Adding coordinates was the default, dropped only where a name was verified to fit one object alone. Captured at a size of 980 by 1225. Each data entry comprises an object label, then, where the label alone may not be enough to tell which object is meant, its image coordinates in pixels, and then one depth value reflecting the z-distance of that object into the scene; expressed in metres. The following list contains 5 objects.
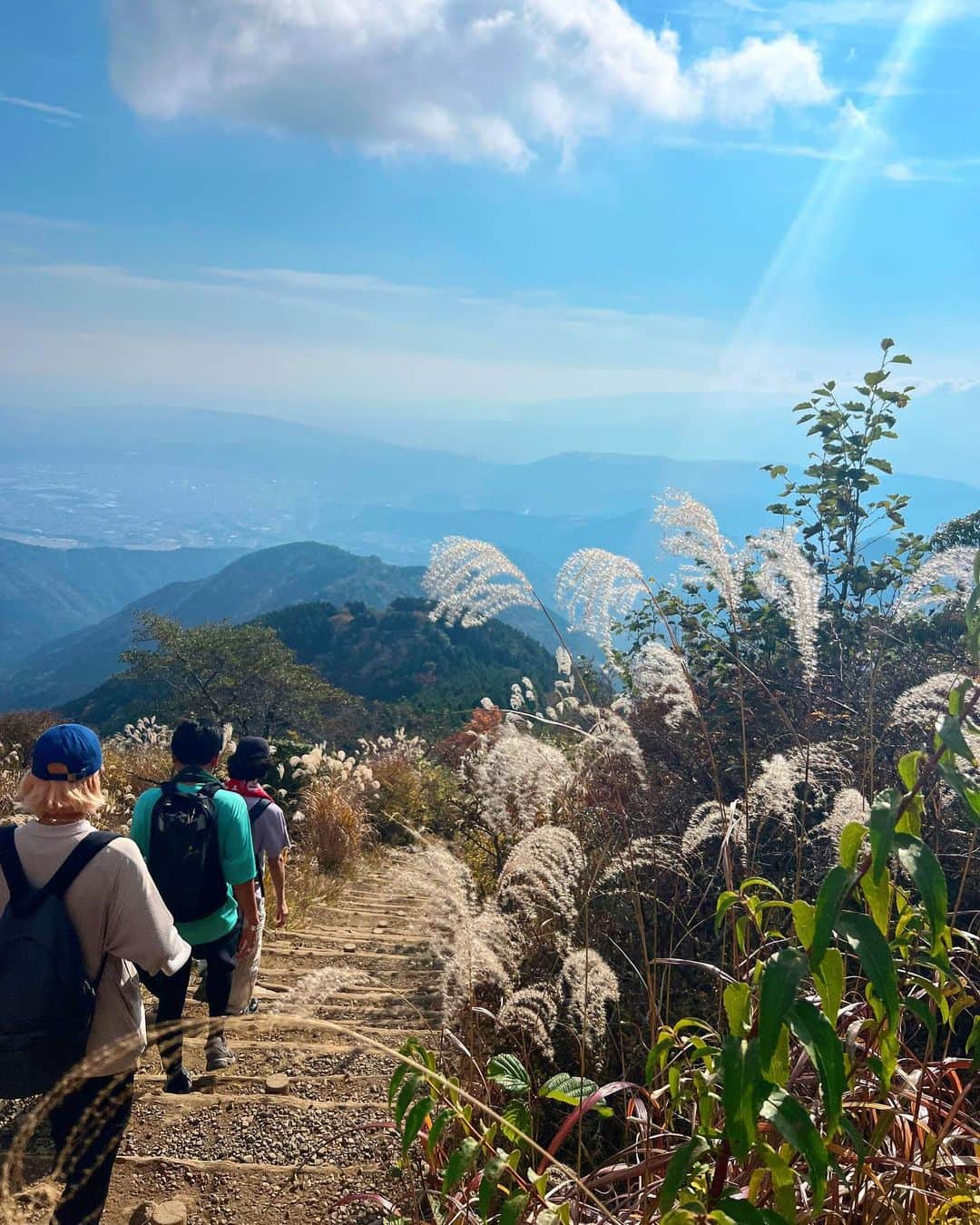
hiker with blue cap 2.35
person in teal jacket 3.56
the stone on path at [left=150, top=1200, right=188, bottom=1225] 2.76
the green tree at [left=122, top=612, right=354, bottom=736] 29.81
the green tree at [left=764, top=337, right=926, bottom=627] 5.11
